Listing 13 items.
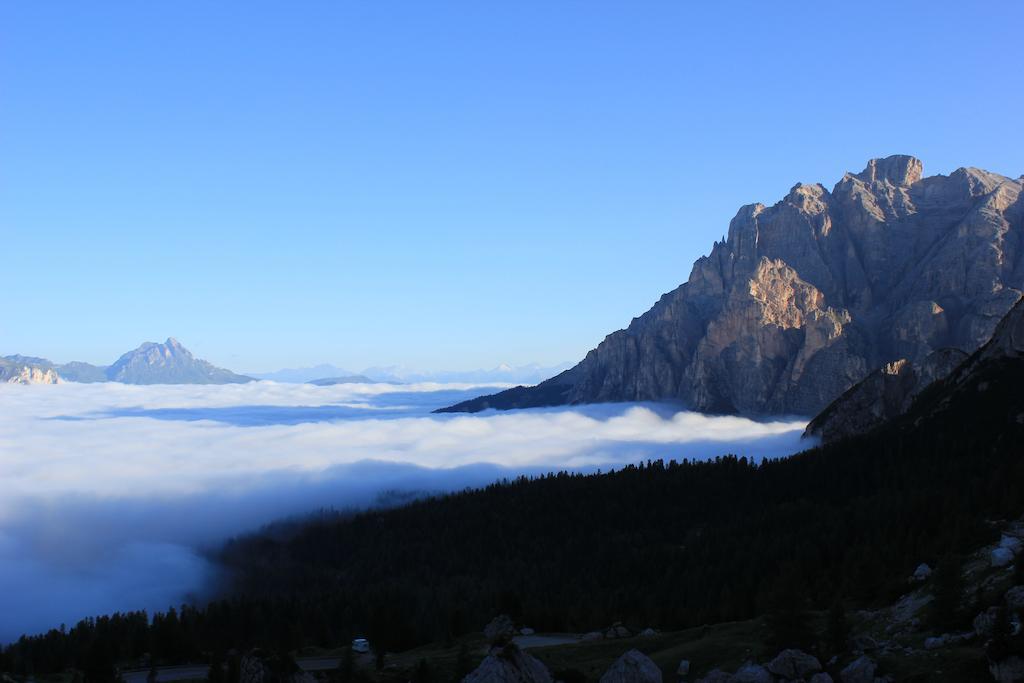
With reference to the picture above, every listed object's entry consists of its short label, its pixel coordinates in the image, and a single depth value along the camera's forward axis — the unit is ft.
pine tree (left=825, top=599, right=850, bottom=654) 326.67
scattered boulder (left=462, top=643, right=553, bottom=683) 343.26
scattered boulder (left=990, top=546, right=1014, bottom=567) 352.69
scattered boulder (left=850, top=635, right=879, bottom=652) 319.88
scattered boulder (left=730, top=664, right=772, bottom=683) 307.99
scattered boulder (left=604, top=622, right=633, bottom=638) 517.96
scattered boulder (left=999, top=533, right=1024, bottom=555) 363.76
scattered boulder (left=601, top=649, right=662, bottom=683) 328.49
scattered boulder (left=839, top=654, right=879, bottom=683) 287.05
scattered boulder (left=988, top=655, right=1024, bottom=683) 250.37
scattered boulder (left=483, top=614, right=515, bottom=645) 566.77
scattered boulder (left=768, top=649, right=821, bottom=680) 306.35
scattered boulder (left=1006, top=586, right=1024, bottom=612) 289.62
